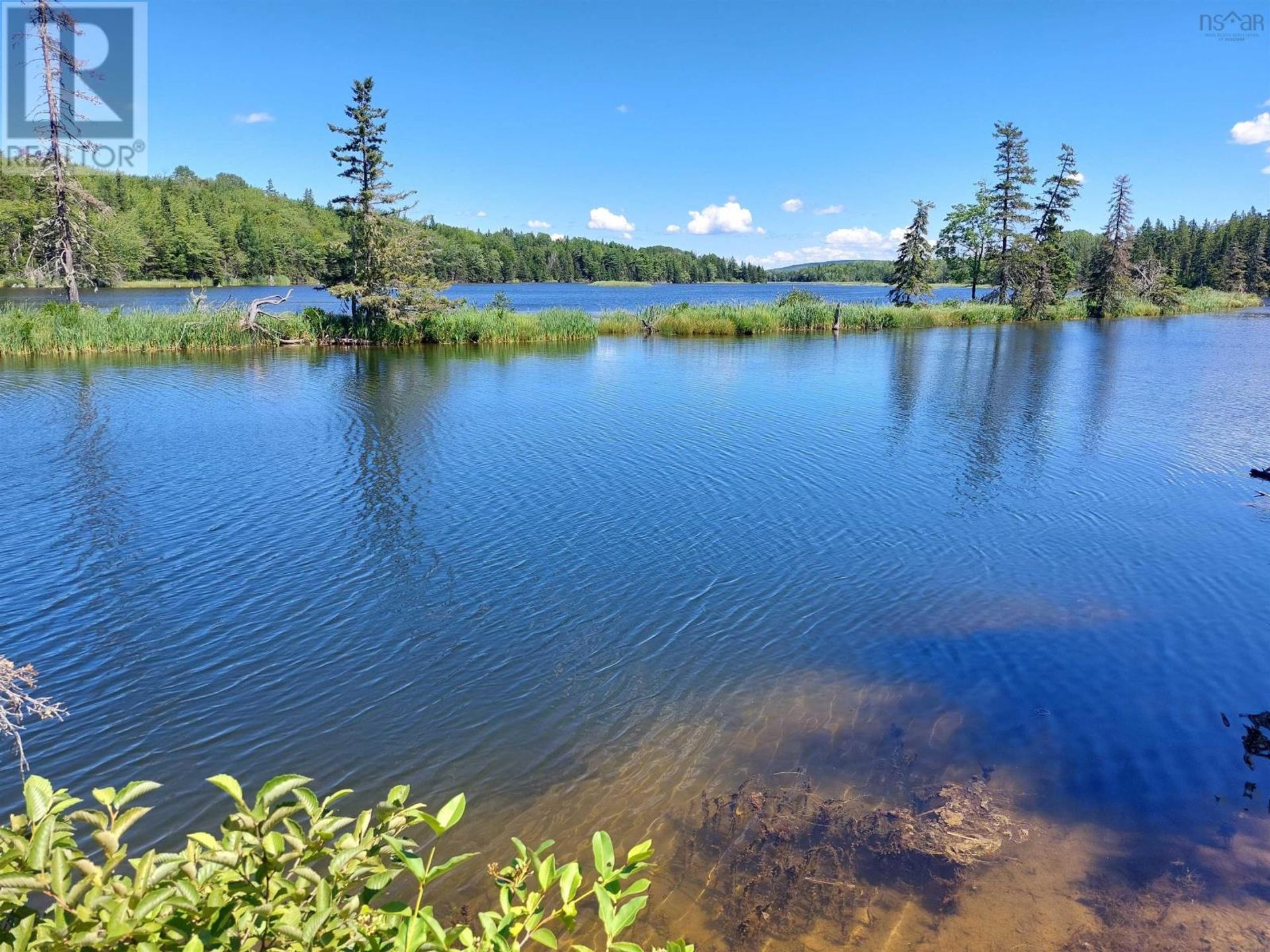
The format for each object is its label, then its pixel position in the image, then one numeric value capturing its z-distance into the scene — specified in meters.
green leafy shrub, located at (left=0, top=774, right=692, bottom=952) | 1.85
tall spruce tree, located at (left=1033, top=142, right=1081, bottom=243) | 55.88
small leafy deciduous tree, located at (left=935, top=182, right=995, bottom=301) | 58.72
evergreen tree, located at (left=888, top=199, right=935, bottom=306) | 50.75
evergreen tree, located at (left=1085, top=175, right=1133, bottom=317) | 56.00
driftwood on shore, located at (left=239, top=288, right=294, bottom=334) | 31.48
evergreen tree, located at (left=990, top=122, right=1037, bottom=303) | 54.88
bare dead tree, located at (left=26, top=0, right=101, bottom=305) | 28.12
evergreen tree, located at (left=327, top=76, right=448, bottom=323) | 32.66
